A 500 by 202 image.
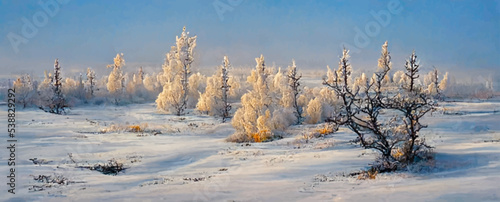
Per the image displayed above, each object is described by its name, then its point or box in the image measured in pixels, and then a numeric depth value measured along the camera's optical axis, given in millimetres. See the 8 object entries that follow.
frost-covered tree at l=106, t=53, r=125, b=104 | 69312
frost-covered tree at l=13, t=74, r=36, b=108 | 57747
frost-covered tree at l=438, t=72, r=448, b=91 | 92125
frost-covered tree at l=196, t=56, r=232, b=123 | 45281
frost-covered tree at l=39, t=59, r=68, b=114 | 48500
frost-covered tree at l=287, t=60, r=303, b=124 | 34625
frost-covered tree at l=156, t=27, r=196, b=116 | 46688
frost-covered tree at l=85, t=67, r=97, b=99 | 76312
